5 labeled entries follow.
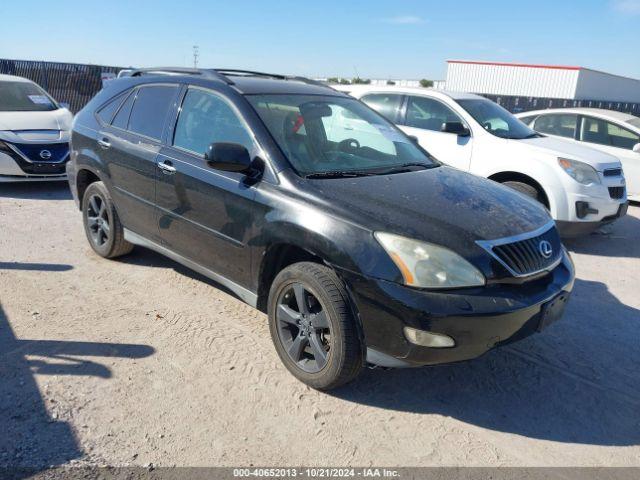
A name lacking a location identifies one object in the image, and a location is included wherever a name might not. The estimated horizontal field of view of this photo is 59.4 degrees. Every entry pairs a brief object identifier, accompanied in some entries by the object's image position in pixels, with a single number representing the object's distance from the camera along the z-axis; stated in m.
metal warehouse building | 44.69
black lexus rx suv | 2.91
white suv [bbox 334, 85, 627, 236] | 6.43
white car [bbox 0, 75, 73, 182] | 7.85
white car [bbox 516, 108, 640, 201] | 8.80
